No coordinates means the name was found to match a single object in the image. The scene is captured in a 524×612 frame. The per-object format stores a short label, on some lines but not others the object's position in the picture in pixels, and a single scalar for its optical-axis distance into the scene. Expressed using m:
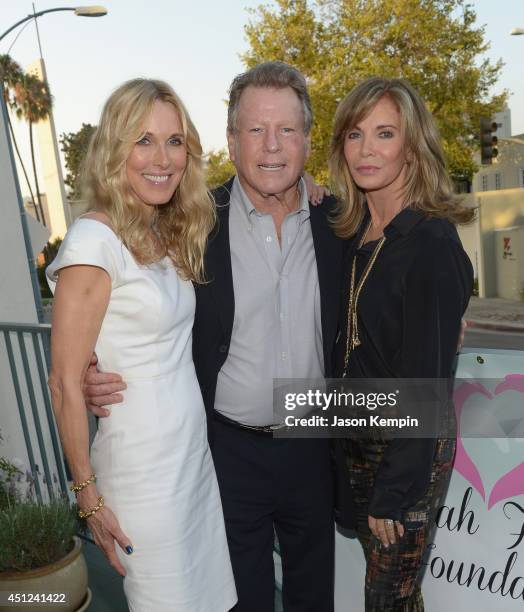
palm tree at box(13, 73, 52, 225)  41.16
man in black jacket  2.57
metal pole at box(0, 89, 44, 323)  4.73
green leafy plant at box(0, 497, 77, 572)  3.16
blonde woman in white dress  2.00
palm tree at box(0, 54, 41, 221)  38.56
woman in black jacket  2.05
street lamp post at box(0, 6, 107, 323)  4.73
